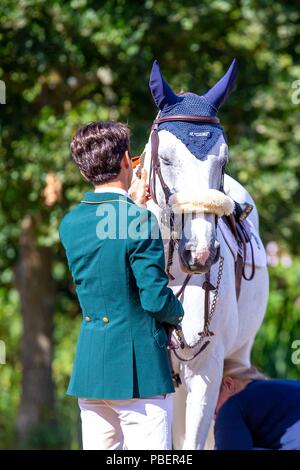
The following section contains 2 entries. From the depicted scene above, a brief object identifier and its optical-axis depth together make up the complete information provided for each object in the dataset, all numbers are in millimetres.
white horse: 7332
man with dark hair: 6590
